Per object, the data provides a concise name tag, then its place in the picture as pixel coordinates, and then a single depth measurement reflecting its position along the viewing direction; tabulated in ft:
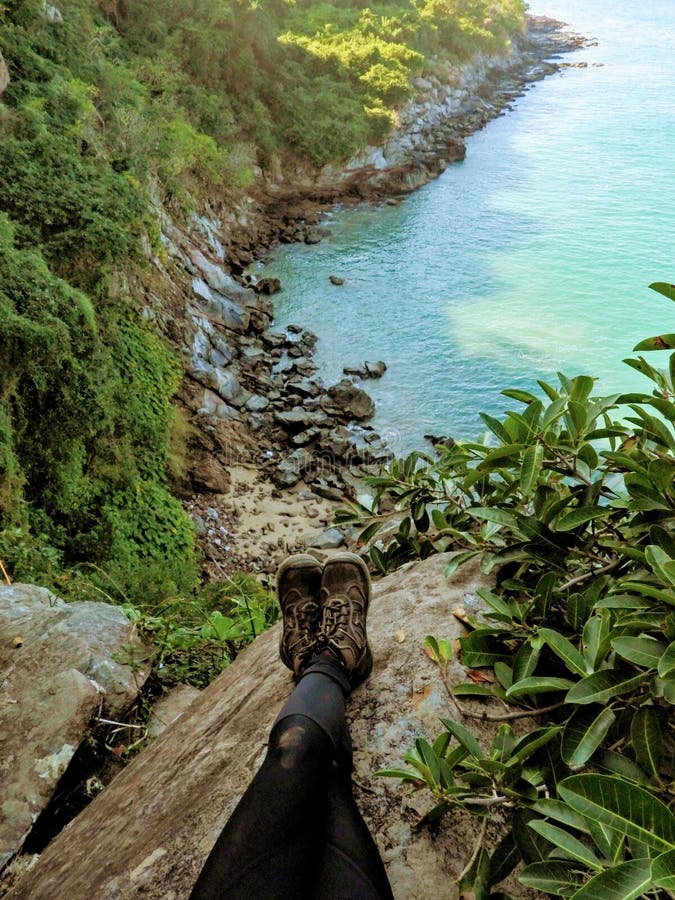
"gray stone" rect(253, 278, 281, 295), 43.78
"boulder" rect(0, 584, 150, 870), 6.51
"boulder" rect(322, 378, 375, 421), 34.40
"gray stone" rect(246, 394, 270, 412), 33.30
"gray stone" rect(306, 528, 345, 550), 26.16
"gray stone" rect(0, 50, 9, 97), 24.31
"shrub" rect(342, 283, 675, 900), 2.80
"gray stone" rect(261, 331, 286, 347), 38.73
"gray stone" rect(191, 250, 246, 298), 39.22
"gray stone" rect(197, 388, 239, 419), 30.58
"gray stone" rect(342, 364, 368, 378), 37.93
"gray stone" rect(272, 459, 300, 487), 28.99
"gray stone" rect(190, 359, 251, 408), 31.65
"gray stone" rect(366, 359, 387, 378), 38.24
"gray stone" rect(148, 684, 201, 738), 7.94
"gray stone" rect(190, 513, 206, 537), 24.53
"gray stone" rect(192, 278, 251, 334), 37.06
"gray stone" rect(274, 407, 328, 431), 32.42
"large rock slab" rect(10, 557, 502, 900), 4.57
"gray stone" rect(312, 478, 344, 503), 28.73
